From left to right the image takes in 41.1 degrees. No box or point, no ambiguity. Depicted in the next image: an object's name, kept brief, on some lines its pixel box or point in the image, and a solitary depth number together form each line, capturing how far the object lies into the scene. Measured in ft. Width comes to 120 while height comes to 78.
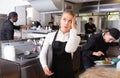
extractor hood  11.91
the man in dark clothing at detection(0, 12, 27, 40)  11.30
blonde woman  5.83
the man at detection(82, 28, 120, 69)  7.25
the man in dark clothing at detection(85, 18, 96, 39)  14.42
